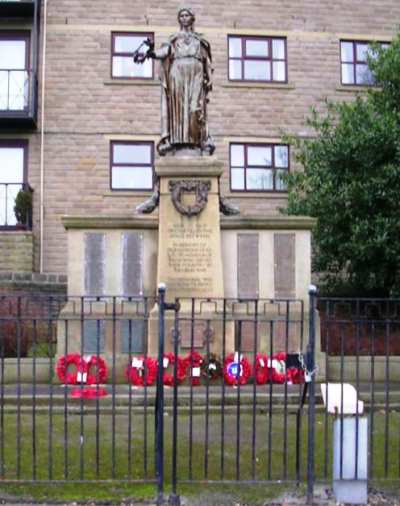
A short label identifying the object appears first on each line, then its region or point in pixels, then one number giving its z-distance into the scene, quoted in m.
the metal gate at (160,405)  6.11
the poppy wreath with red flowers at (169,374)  10.15
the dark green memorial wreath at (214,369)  10.35
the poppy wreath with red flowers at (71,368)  9.95
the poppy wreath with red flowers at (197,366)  10.19
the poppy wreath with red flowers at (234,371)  10.16
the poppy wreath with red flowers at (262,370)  10.45
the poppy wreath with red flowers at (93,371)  9.98
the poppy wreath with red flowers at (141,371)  10.27
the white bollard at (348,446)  5.86
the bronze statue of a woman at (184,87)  12.20
